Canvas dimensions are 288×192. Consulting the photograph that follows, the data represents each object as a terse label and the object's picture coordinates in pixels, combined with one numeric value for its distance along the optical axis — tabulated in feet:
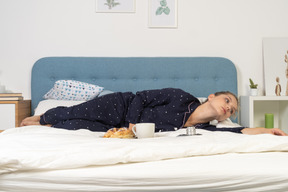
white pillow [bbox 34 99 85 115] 8.00
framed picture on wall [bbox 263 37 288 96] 9.37
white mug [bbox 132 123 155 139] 5.12
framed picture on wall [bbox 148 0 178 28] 9.62
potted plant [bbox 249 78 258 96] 8.82
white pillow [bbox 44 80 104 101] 8.60
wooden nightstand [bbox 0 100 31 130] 7.96
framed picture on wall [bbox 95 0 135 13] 9.61
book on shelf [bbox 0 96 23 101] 7.98
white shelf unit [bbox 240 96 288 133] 9.23
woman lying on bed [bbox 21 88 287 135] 6.82
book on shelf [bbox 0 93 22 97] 8.16
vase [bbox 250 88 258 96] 8.81
